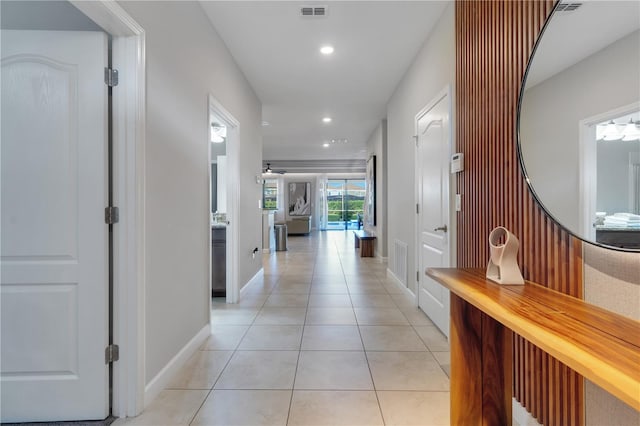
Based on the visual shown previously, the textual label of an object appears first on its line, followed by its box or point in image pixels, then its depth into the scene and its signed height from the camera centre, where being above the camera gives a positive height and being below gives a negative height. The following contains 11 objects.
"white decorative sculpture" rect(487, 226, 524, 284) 1.49 -0.24
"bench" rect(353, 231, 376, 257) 7.19 -0.82
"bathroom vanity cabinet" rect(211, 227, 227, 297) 3.82 -0.50
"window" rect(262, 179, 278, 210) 14.30 +0.68
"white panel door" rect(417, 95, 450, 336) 2.75 +0.05
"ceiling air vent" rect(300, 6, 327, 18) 2.71 +1.72
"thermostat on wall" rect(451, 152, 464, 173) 2.40 +0.37
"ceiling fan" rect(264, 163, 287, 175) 11.61 +1.54
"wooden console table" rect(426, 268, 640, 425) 0.77 -0.37
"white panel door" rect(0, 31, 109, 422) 1.66 -0.08
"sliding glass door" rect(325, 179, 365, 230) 15.21 +0.33
